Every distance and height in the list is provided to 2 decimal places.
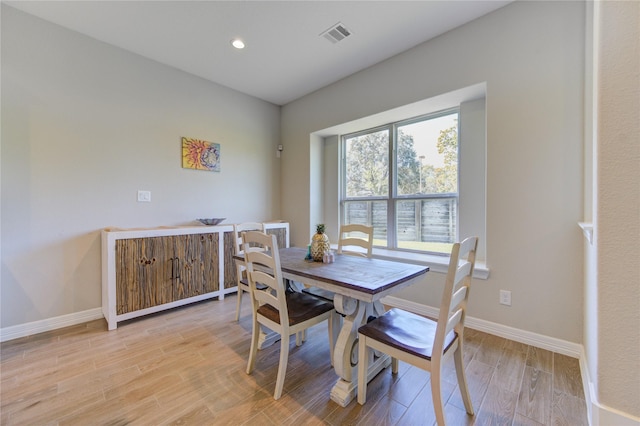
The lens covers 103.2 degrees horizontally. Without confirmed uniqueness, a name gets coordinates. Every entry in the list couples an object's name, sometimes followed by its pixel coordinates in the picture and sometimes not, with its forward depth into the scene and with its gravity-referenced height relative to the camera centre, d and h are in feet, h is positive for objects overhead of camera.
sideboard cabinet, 7.81 -2.01
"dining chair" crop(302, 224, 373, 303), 6.61 -0.98
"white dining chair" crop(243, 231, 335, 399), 4.84 -2.12
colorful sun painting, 10.52 +2.41
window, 9.41 +1.19
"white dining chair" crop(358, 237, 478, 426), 3.69 -2.18
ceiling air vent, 7.82 +5.66
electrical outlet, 7.07 -2.47
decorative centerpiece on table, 6.39 -0.93
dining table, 4.52 -1.46
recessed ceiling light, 8.46 +5.68
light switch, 9.43 +0.53
